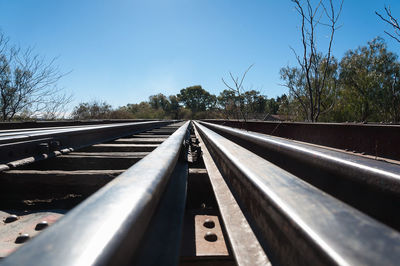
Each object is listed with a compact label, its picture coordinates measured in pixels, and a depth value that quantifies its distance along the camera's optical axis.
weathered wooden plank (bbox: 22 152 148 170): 1.98
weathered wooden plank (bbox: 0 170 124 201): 1.43
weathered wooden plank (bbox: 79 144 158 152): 2.71
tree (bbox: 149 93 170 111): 99.06
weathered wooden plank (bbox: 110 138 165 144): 3.42
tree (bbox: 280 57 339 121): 23.78
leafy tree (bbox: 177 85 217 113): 106.38
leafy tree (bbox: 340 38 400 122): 30.19
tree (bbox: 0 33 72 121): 8.49
